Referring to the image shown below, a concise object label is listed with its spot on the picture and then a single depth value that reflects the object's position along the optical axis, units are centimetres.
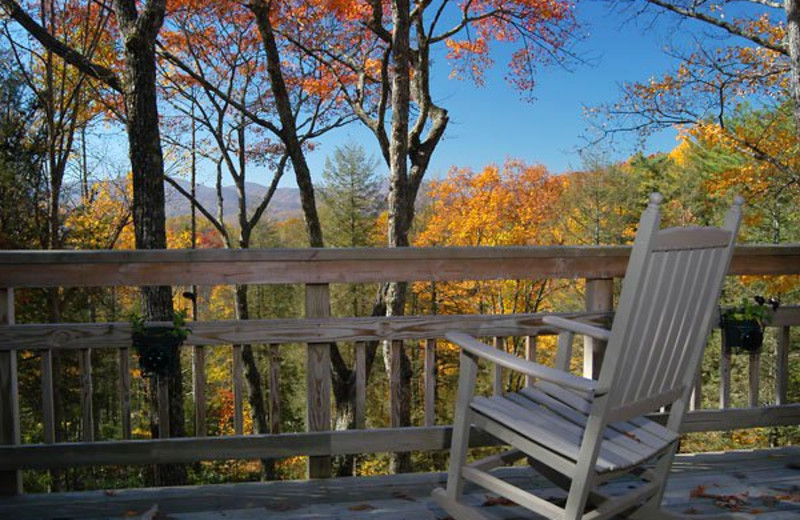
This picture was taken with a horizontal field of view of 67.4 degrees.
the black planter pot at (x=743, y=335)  267
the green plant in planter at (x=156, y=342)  227
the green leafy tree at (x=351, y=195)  2006
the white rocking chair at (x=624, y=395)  151
